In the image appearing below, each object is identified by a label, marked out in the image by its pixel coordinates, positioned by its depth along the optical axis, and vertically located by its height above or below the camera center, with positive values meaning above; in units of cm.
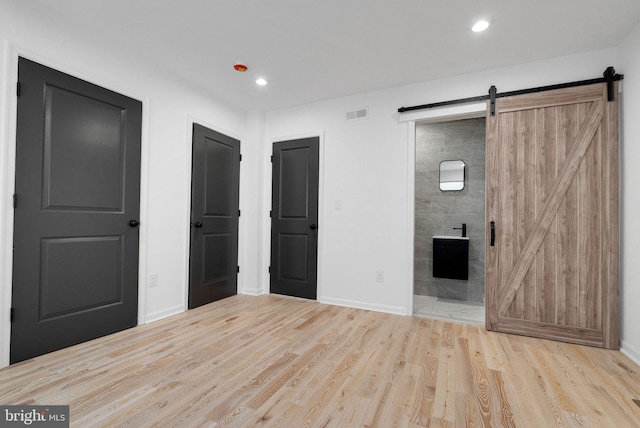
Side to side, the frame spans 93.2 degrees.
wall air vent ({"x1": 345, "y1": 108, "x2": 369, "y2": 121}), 363 +127
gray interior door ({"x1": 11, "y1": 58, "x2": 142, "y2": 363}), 211 +1
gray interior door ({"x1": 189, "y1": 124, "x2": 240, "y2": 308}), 346 -1
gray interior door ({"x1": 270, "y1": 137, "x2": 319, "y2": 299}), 391 -2
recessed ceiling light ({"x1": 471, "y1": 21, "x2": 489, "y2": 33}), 232 +151
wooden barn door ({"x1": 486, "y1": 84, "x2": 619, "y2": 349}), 254 +5
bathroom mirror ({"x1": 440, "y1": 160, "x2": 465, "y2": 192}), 418 +62
